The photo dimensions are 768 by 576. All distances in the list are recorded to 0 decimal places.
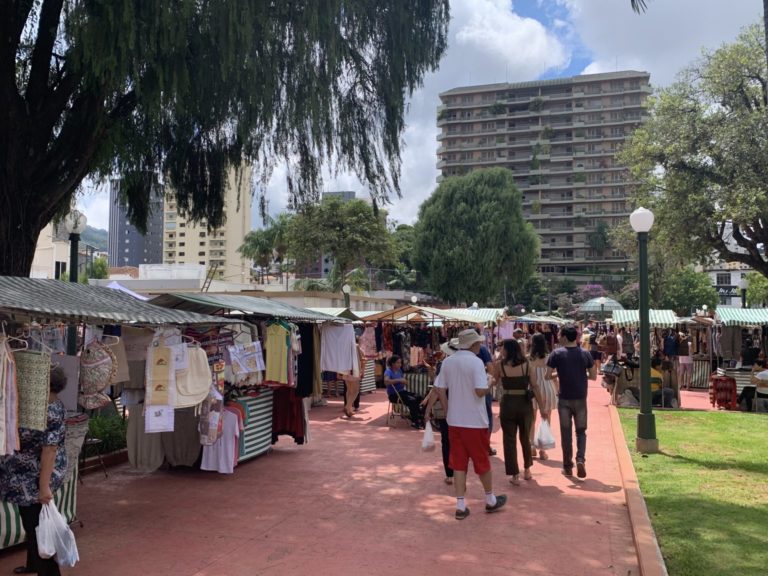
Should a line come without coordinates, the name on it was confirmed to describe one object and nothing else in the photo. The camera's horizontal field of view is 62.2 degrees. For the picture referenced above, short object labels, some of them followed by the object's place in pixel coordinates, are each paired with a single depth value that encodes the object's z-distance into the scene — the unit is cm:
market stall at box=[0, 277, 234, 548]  422
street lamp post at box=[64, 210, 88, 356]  980
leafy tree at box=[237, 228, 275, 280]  5161
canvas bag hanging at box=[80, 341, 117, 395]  562
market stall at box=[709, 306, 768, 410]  1358
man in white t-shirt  583
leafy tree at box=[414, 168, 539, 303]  4962
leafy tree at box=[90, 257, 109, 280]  7600
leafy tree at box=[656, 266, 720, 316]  6112
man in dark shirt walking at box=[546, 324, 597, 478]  731
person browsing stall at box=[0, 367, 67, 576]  414
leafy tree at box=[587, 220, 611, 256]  8469
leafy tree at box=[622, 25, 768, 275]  2061
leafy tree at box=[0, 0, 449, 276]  759
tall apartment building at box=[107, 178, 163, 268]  15912
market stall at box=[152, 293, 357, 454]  802
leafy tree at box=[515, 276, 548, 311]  7706
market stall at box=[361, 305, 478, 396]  1205
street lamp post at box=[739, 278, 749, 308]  2247
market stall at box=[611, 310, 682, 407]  1395
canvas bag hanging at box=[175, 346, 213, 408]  620
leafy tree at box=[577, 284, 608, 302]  7500
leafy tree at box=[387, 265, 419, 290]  6150
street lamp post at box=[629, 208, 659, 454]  893
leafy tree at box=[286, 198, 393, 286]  3503
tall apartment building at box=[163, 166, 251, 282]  11419
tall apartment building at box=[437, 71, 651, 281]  8719
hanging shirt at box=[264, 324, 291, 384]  833
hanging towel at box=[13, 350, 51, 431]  414
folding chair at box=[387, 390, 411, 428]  1122
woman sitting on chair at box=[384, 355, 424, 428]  1088
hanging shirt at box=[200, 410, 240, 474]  734
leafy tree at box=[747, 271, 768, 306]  4620
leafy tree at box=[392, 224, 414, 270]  6575
